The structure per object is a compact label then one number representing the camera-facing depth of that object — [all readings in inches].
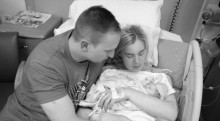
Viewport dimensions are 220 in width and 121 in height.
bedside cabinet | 64.0
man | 34.0
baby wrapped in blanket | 41.6
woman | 40.4
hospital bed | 42.9
